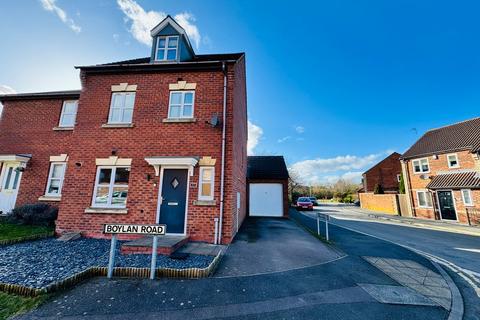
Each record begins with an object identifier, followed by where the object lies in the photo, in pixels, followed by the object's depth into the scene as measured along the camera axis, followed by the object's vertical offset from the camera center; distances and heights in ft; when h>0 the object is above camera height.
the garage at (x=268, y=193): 57.36 +0.97
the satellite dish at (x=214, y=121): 26.48 +9.76
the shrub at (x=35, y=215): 29.89 -3.06
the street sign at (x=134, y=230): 15.34 -2.68
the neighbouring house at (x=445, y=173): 58.03 +8.26
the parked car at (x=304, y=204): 90.73 -3.24
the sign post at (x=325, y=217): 30.61 -3.05
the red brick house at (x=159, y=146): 25.71 +6.58
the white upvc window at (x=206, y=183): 25.81 +1.62
